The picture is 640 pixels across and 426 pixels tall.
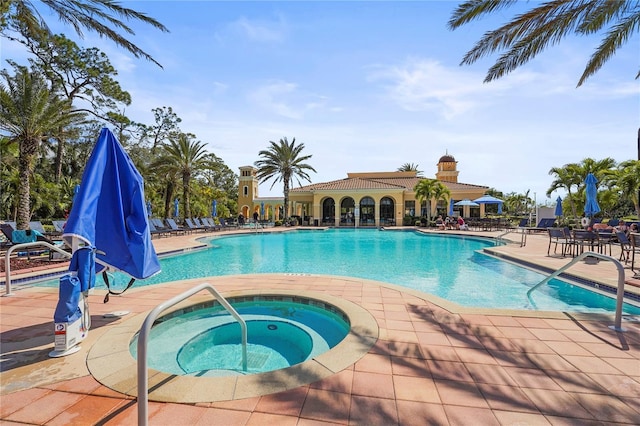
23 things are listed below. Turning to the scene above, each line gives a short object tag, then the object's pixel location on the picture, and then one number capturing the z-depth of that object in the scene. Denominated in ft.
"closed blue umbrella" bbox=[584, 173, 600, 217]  37.19
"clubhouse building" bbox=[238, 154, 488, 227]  100.58
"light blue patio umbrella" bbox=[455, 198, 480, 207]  82.17
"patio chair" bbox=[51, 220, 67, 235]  43.94
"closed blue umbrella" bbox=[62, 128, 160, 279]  11.72
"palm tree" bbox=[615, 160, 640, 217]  50.72
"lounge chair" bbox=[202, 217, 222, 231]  77.41
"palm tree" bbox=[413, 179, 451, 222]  87.66
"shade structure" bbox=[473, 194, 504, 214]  77.06
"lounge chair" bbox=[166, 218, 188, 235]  64.44
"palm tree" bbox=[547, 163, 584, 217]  73.87
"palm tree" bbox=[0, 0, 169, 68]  23.48
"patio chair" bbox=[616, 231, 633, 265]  25.54
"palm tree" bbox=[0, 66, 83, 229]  36.04
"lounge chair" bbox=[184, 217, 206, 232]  69.82
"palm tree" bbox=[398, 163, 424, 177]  188.24
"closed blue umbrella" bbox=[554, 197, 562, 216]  64.90
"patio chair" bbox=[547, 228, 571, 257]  35.69
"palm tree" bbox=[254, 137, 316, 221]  94.84
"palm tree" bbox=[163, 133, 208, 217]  77.93
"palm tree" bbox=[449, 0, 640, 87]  19.19
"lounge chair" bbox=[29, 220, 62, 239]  39.48
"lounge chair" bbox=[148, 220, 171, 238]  56.54
